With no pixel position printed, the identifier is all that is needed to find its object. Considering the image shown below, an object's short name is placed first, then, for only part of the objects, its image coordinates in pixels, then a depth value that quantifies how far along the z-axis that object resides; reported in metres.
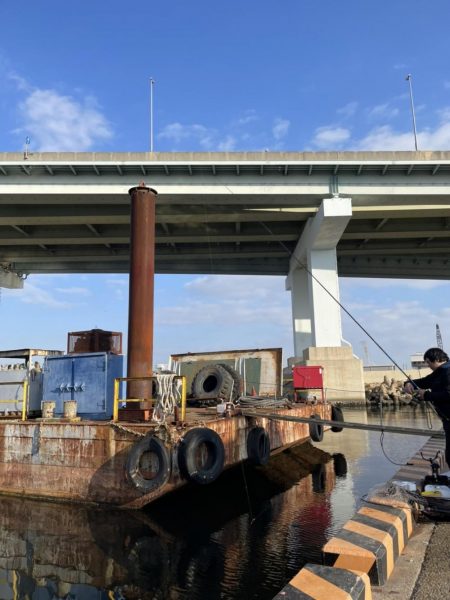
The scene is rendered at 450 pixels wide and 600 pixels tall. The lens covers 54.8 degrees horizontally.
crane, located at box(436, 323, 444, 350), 127.29
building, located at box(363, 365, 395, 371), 69.69
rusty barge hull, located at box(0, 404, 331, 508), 9.98
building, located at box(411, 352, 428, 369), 77.65
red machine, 23.14
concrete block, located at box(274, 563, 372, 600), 3.38
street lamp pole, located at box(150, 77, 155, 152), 33.37
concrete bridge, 28.06
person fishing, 5.52
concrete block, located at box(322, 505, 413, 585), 4.09
